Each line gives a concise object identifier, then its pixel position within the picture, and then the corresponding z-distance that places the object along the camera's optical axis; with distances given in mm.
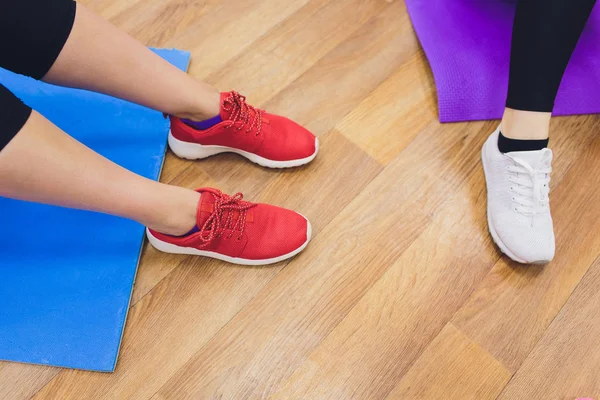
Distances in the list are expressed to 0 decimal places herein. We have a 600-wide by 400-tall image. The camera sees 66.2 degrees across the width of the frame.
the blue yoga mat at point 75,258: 770
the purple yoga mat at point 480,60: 968
